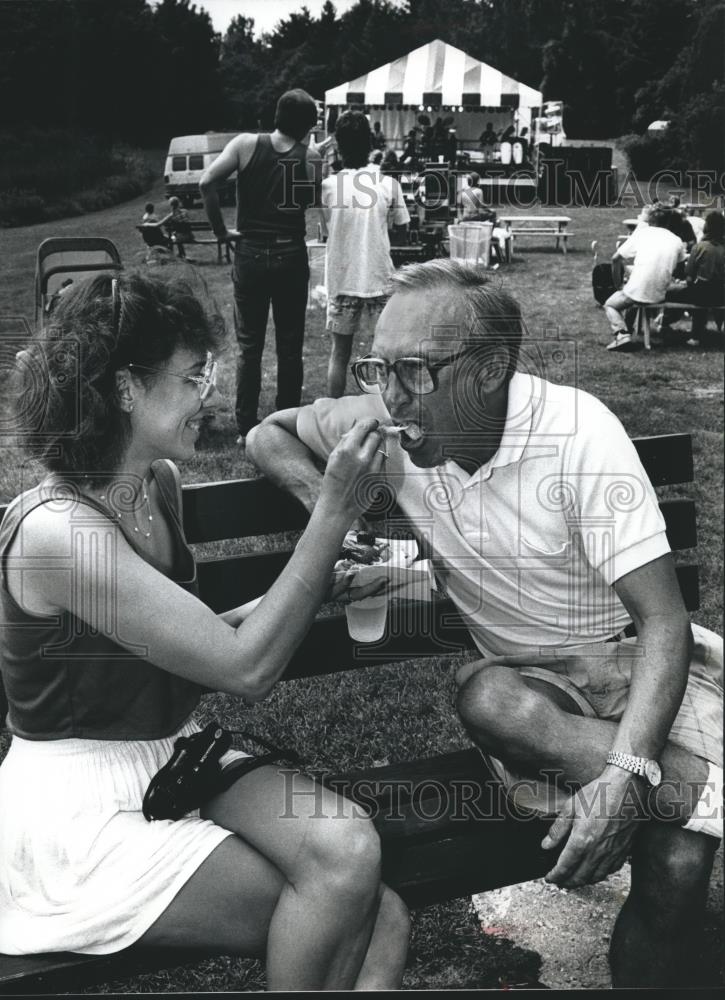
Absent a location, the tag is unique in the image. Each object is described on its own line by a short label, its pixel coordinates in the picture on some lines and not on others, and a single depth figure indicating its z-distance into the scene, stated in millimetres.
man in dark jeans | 5371
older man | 1792
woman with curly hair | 1547
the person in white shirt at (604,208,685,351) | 8844
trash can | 11633
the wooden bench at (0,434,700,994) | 1673
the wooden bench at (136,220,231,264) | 10102
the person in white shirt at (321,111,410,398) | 6273
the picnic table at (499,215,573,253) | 13891
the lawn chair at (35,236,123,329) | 5332
